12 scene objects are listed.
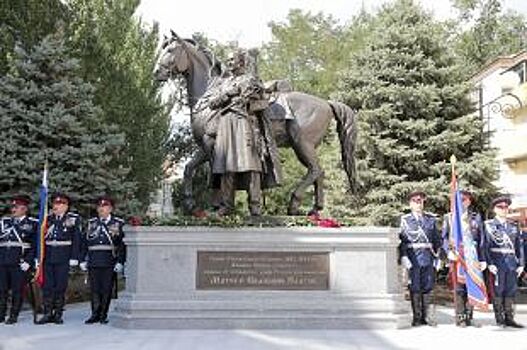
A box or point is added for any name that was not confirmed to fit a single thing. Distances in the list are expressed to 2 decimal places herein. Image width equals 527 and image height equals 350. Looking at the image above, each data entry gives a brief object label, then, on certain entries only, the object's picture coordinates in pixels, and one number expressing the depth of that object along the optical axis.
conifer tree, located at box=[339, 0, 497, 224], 18.48
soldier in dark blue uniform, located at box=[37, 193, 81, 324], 10.55
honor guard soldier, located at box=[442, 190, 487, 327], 10.16
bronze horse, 11.20
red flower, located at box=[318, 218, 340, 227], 10.18
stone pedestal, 9.73
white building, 32.28
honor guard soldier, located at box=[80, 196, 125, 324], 10.53
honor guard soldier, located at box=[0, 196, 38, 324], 10.62
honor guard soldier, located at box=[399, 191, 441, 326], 10.20
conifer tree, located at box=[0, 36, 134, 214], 14.92
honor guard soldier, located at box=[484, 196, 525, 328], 10.14
